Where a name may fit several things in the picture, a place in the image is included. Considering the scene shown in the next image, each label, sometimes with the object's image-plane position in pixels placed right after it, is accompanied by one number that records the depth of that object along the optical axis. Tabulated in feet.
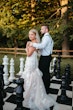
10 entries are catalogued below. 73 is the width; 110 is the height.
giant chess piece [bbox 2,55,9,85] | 16.77
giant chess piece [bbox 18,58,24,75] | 21.68
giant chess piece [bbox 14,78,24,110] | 10.09
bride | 12.14
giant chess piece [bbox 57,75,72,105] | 13.16
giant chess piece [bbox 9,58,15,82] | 18.34
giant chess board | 12.12
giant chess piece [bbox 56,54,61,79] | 19.45
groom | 13.09
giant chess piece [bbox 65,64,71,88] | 15.96
